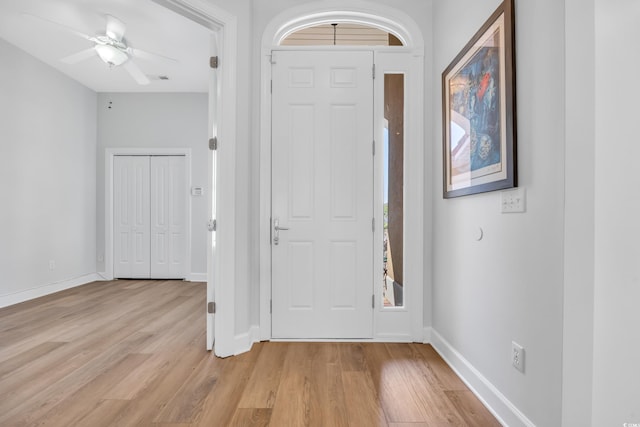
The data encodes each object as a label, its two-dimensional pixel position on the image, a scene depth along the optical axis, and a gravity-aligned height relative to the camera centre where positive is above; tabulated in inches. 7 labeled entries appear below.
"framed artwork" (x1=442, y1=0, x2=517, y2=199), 64.5 +22.3
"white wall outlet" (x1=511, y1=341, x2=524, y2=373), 61.7 -27.0
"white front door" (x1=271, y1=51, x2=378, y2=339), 109.7 +5.6
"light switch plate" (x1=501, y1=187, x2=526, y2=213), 61.2 +2.0
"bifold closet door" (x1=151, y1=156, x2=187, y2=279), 217.5 -4.7
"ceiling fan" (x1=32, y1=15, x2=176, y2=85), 134.2 +65.9
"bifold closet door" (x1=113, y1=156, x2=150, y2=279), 217.6 -4.9
